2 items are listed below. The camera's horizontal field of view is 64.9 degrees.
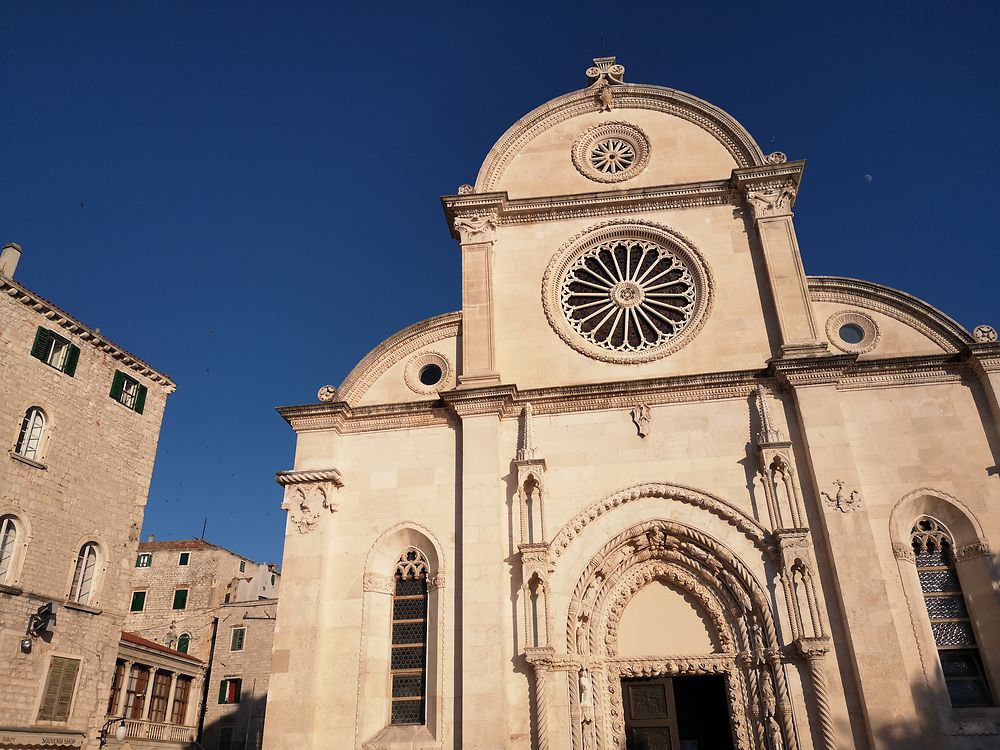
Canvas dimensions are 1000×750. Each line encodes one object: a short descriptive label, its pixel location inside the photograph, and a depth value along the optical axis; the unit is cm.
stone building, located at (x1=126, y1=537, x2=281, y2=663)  3466
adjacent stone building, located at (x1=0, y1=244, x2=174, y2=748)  1691
